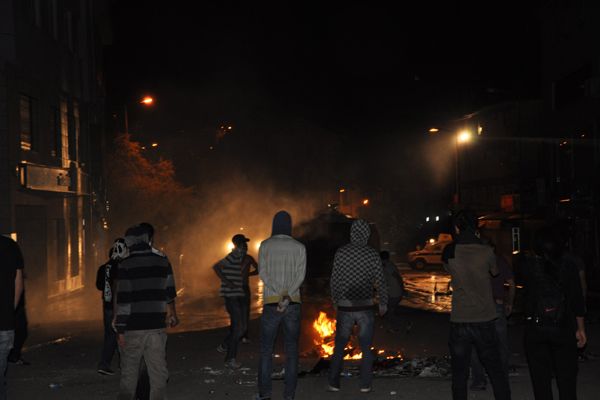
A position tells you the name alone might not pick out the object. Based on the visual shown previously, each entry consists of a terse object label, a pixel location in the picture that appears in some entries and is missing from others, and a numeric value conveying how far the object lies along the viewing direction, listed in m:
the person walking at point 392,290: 14.22
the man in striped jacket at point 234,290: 10.20
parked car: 41.16
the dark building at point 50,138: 20.03
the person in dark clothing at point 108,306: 9.58
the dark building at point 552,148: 31.22
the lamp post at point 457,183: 43.56
